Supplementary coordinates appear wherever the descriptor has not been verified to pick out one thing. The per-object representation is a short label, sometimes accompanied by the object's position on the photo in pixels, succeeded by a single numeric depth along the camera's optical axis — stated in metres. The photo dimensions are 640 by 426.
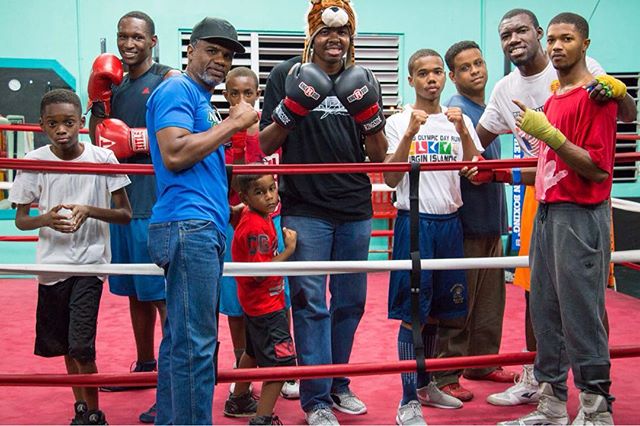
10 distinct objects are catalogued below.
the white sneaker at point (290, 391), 2.69
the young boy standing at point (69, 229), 2.23
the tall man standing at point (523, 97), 2.61
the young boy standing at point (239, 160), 2.72
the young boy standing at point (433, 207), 2.49
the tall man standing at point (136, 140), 2.69
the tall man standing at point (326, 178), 2.22
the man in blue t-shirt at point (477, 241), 2.77
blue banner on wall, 5.47
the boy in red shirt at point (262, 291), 2.28
